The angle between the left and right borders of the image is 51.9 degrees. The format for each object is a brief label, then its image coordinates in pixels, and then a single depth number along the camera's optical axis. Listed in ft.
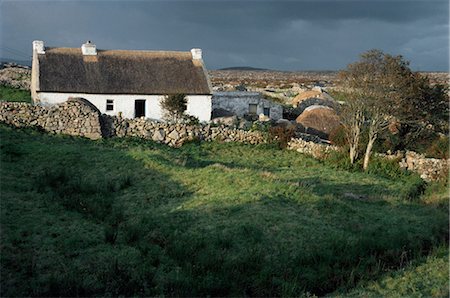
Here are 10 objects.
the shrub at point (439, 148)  78.28
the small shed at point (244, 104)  124.36
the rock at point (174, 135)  90.84
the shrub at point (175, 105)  100.45
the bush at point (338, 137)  88.14
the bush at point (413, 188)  58.95
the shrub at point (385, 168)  73.36
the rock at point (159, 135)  90.38
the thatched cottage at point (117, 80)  103.57
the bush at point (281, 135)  91.25
